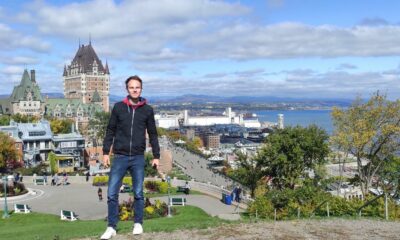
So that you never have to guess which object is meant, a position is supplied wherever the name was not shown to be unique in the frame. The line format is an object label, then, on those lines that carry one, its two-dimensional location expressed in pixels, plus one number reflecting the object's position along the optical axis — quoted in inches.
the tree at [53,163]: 1965.6
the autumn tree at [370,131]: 1079.0
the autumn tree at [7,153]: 1808.6
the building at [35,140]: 2203.5
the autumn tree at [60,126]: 2926.9
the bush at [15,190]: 1213.0
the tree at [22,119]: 3009.4
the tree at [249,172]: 1326.3
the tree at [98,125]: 3323.1
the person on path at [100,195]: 1131.6
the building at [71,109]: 4343.0
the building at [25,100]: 4060.0
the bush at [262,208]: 753.3
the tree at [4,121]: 2775.6
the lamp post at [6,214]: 949.2
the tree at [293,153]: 1181.7
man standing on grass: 318.3
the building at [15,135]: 2129.7
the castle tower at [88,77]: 5492.1
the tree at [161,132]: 5464.1
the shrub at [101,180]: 1429.6
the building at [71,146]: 2295.8
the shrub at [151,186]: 1343.5
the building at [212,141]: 6980.3
